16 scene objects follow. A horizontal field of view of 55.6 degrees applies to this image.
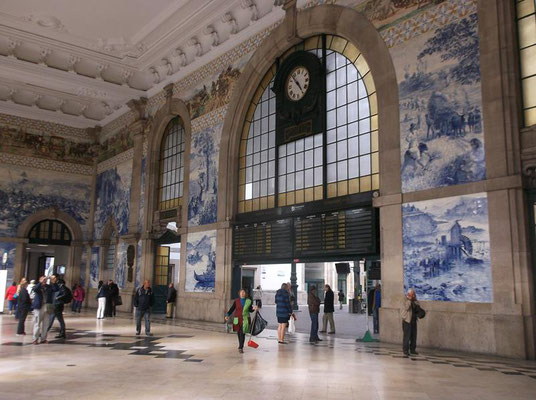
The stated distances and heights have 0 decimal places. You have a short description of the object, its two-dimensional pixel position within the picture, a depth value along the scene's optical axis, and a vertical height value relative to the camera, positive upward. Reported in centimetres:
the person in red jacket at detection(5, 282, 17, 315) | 2146 -85
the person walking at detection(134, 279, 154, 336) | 1354 -66
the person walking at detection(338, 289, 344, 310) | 3172 -107
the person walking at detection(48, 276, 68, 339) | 1199 -59
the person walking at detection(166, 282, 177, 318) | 1958 -86
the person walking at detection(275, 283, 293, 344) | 1163 -70
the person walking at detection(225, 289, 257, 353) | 1037 -79
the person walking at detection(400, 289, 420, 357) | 986 -84
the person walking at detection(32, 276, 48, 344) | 1148 -85
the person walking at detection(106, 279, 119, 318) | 2050 -84
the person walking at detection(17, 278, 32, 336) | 1316 -77
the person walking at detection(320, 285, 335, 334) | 1402 -76
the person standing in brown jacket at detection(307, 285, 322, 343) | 1207 -83
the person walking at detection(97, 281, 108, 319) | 1894 -89
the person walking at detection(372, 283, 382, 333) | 1452 -74
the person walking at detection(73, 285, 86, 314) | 2269 -94
